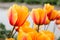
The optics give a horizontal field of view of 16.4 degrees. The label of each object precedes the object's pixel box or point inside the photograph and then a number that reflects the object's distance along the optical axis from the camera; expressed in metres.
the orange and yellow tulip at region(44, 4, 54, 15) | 0.82
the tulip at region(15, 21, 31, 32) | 0.61
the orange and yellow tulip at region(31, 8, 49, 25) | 0.72
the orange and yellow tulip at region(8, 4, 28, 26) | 0.64
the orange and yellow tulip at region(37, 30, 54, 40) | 0.55
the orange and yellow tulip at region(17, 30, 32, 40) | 0.54
